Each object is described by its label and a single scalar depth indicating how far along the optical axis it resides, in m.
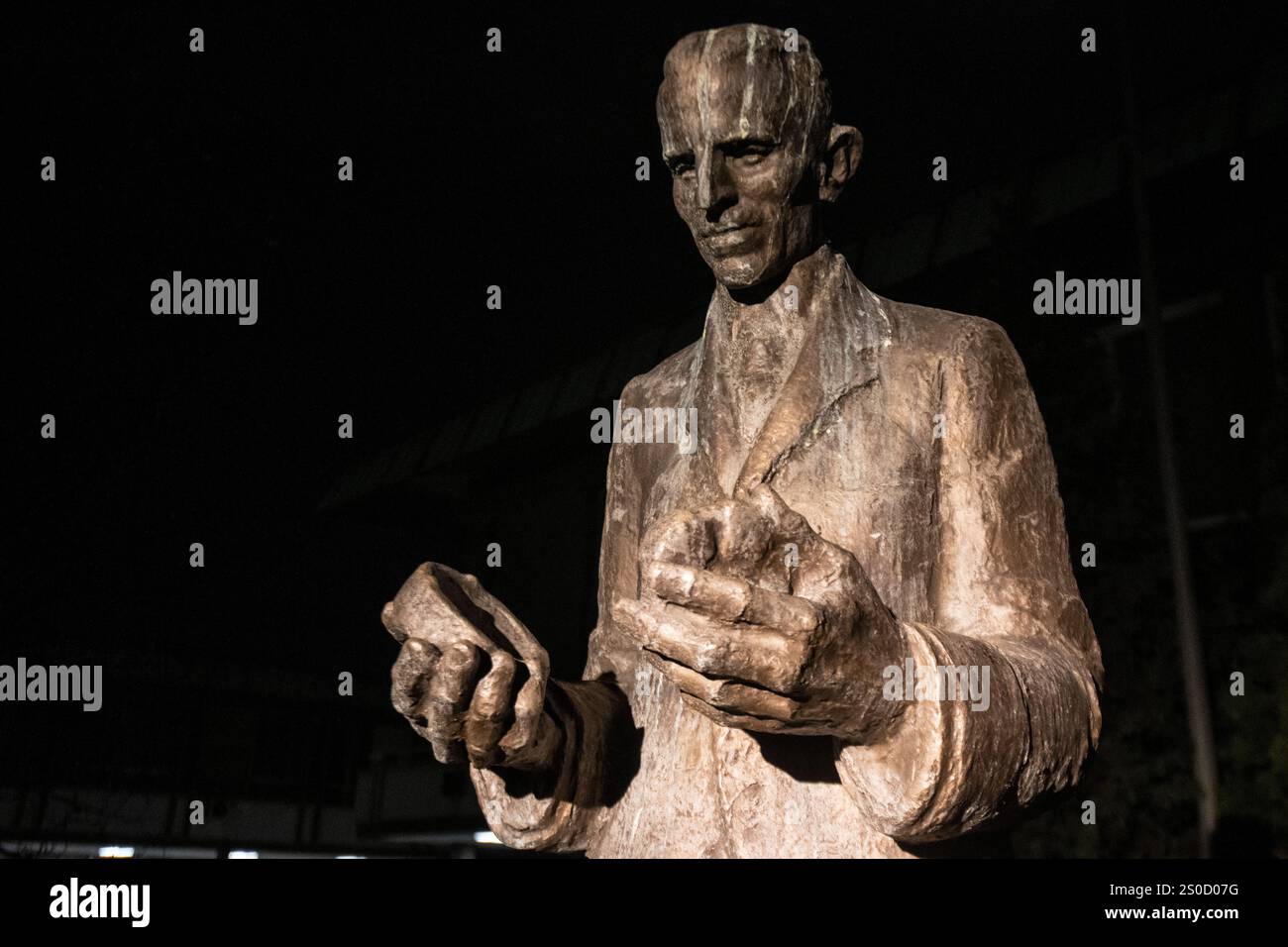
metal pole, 7.42
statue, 2.07
